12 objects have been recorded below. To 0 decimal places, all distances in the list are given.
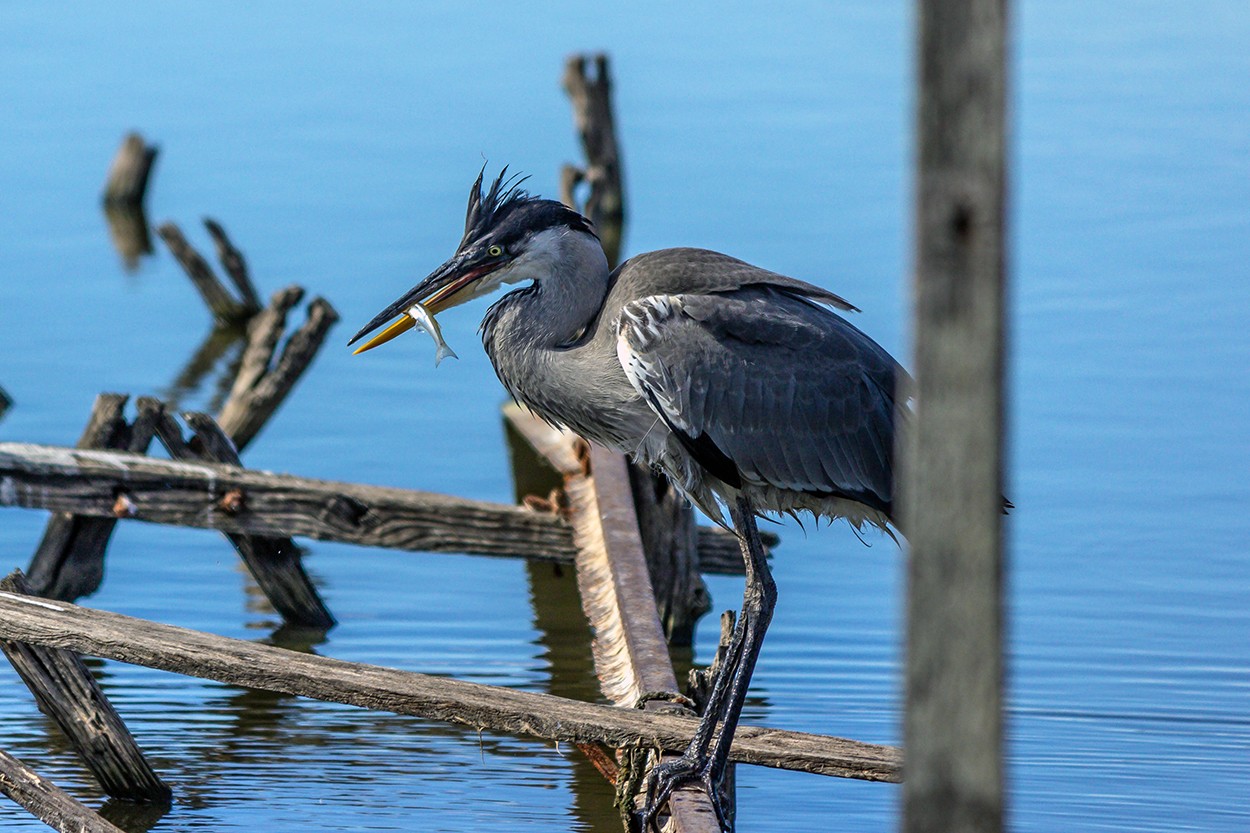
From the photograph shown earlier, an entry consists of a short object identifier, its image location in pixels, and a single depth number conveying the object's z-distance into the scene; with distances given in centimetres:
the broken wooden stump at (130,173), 3050
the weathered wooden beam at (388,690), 905
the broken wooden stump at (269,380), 1673
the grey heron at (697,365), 1035
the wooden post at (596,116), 2900
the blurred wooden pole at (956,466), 468
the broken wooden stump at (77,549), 1366
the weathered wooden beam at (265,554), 1371
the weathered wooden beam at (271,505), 1316
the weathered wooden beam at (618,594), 1023
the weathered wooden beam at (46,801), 884
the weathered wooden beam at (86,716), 1025
